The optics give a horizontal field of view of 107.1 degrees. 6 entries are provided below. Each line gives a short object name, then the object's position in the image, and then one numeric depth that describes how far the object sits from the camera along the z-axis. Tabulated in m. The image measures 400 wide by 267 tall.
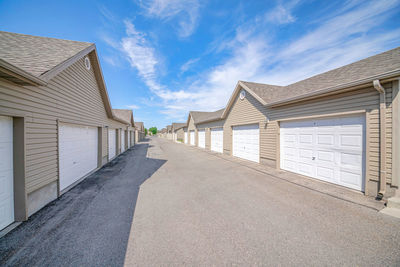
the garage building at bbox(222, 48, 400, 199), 4.05
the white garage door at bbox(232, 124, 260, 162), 9.11
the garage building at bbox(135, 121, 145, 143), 39.73
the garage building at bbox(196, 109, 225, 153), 13.85
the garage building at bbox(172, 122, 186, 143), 37.81
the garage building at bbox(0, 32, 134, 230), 3.19
